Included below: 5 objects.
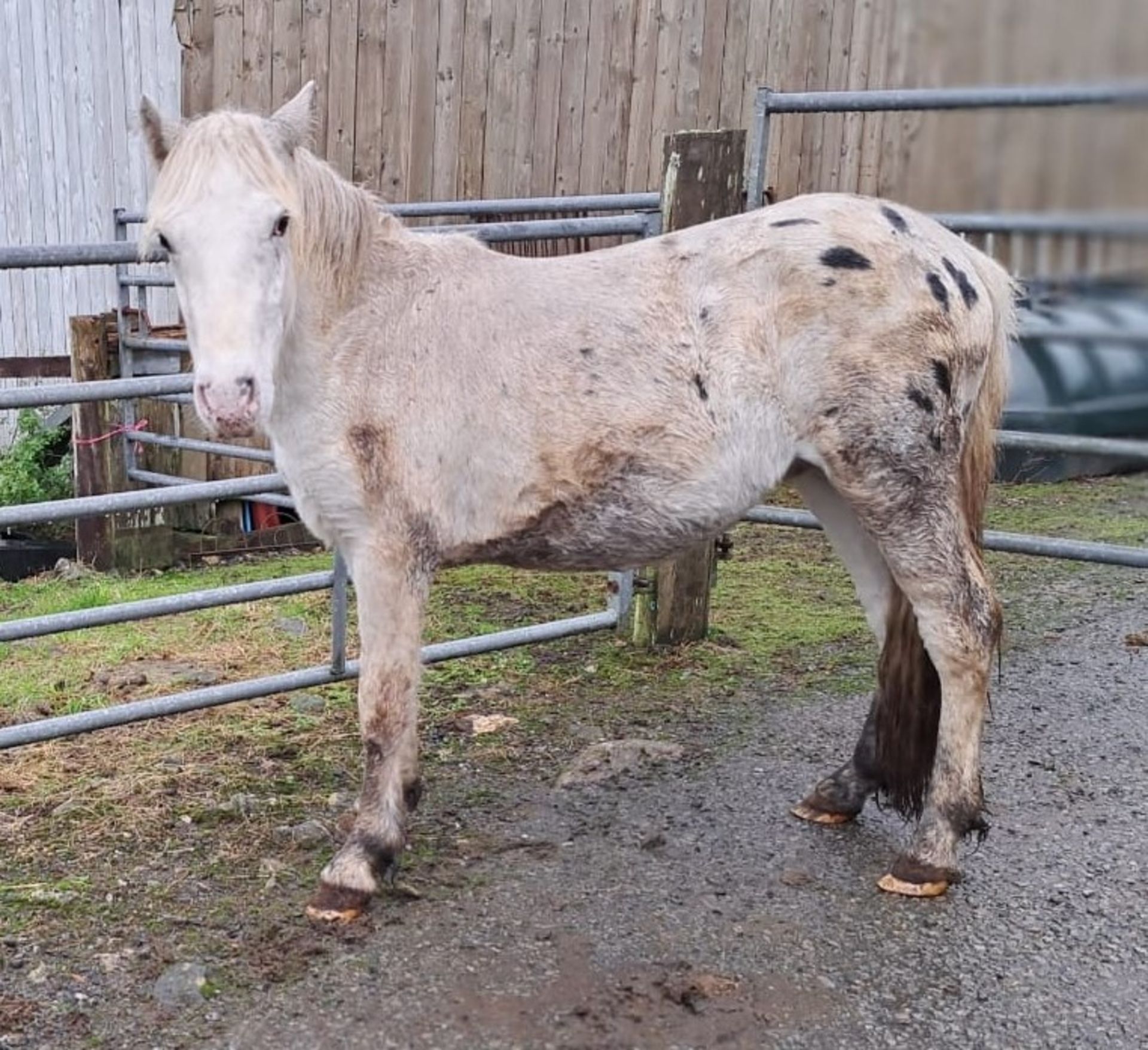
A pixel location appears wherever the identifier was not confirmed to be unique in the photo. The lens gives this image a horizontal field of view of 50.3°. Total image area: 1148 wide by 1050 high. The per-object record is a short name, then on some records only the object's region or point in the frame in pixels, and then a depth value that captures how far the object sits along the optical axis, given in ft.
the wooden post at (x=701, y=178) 15.46
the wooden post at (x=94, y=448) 22.31
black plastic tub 23.76
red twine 22.76
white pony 10.32
